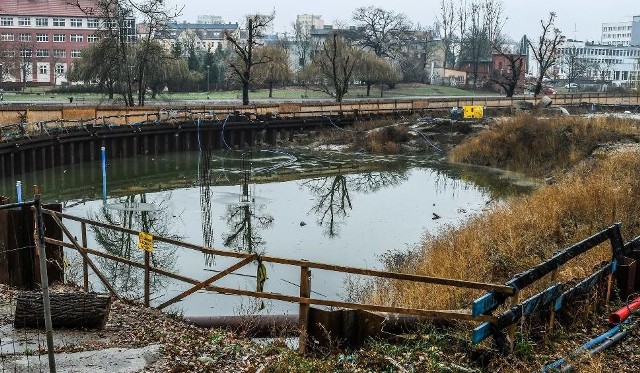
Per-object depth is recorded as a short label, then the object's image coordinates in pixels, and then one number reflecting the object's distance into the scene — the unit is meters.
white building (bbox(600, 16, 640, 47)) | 191.25
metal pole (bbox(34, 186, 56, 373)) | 6.86
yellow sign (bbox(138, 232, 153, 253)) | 10.61
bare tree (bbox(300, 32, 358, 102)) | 61.20
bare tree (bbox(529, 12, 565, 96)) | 69.38
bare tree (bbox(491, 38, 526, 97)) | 94.06
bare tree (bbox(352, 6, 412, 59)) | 98.62
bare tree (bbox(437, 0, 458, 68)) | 115.88
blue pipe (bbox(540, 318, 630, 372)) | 8.43
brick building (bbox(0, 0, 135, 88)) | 94.62
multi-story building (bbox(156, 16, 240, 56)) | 152.48
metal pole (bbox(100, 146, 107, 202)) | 27.14
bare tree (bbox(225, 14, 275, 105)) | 56.22
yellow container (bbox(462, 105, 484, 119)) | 50.69
